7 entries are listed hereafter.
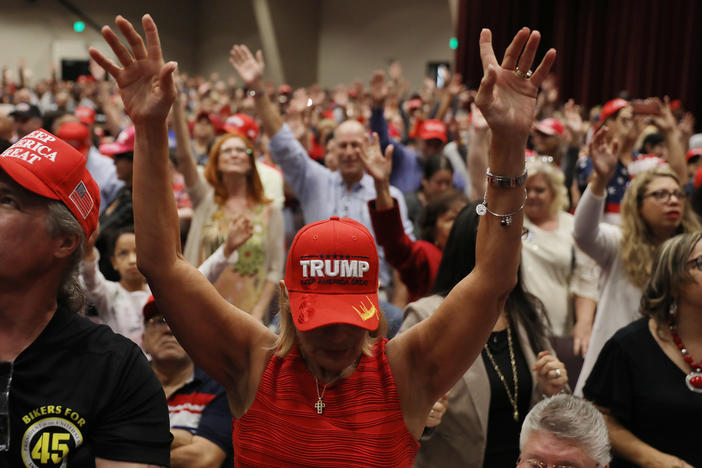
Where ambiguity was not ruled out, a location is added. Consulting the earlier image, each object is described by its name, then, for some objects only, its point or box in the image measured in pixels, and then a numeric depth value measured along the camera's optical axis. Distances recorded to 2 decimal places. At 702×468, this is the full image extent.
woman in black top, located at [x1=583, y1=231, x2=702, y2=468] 2.24
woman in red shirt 1.44
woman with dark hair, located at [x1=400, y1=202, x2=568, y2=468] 2.19
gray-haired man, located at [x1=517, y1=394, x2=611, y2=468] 1.81
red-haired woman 3.80
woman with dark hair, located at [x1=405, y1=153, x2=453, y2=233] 4.93
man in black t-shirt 1.33
